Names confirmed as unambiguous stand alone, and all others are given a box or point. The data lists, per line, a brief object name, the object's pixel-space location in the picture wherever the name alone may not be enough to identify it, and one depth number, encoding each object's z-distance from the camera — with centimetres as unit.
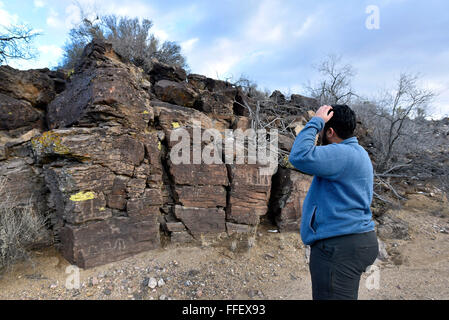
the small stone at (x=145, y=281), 324
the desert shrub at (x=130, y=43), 976
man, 156
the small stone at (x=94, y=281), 312
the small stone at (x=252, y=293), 329
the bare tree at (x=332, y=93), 970
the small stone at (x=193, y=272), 352
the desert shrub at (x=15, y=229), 316
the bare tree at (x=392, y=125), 739
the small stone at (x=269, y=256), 418
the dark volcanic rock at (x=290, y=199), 486
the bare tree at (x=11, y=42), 603
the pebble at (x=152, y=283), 320
